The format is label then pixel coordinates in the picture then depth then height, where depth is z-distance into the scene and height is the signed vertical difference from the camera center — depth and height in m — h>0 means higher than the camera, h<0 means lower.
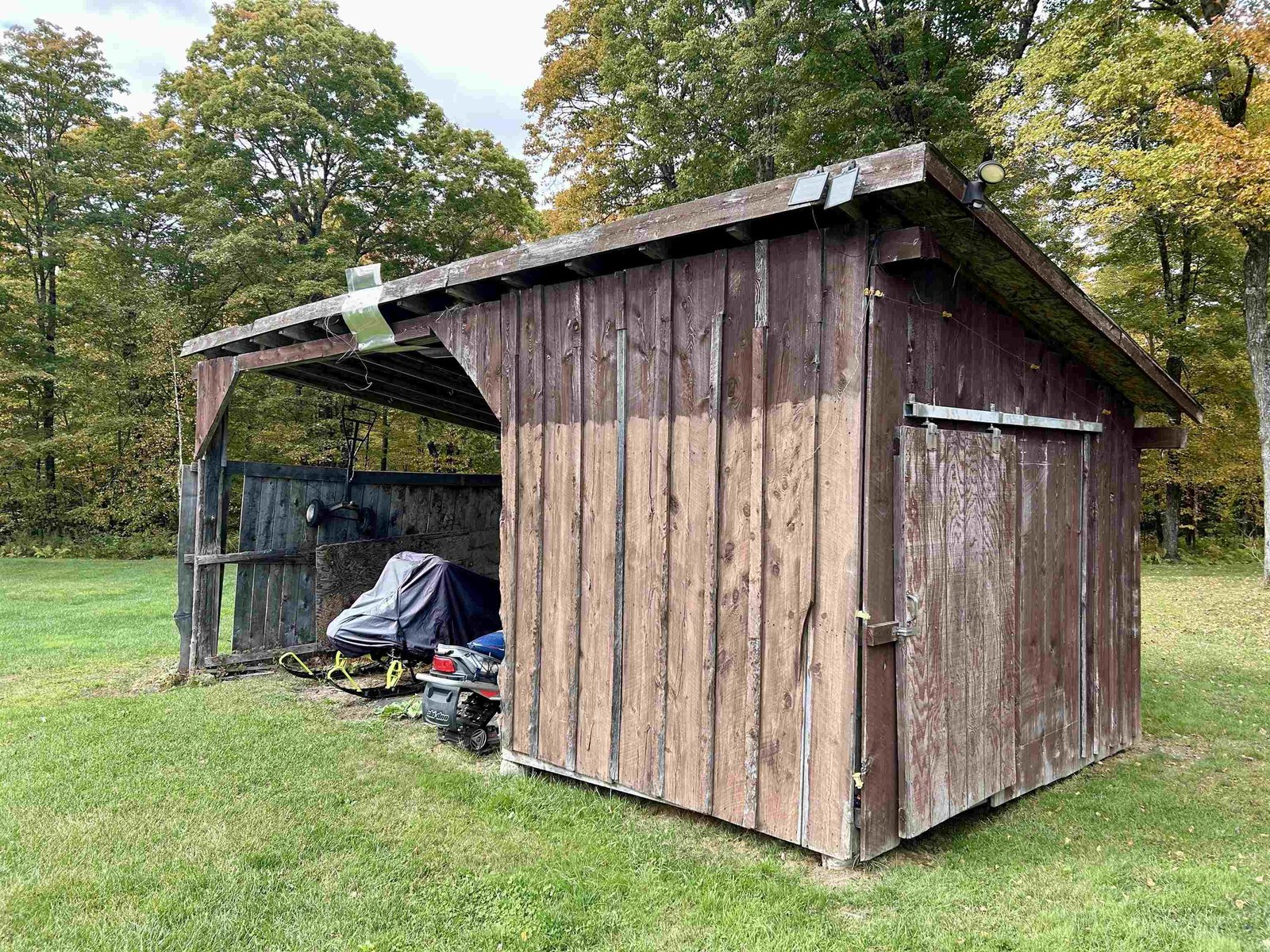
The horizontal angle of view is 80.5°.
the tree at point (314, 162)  17.05 +8.03
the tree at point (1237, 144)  10.02 +4.79
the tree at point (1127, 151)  10.74 +5.76
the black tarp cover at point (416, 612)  5.95 -0.97
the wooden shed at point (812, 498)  3.23 -0.01
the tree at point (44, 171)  17.38 +7.40
